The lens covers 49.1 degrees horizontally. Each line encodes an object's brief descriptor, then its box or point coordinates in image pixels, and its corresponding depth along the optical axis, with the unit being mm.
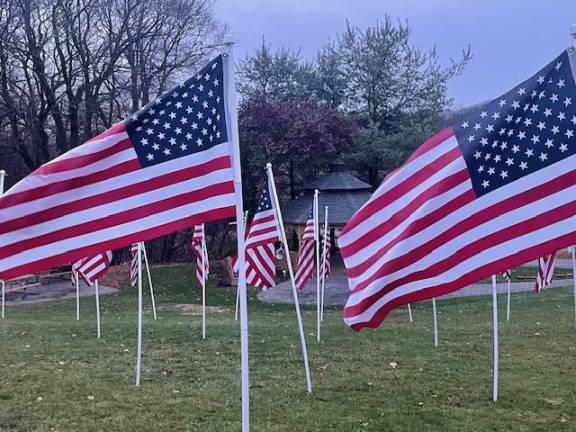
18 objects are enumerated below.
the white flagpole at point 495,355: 6907
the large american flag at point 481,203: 4859
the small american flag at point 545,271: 12586
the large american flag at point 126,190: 5059
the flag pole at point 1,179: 8195
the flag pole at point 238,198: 4719
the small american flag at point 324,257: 12900
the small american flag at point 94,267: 12328
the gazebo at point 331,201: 29073
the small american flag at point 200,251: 14231
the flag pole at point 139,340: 7836
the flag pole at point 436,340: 10195
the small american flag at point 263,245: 10070
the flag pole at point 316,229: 10932
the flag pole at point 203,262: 13961
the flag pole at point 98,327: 11870
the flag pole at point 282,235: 7463
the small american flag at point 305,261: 12731
